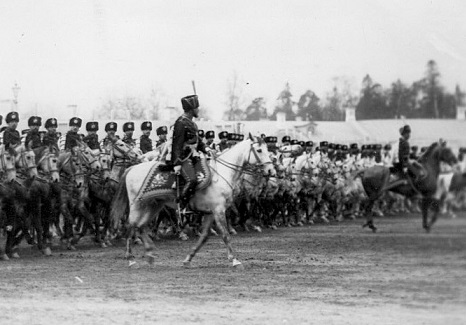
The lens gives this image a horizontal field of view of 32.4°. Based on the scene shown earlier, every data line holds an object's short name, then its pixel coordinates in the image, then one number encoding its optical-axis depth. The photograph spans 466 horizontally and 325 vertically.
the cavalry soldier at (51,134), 16.69
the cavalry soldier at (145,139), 19.56
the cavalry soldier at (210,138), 22.06
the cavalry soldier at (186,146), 12.23
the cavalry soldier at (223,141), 22.38
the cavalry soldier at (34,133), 16.83
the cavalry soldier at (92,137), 18.34
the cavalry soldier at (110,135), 17.86
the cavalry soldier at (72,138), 17.02
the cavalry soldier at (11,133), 14.36
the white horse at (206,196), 12.58
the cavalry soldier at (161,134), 19.91
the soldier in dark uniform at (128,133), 18.69
